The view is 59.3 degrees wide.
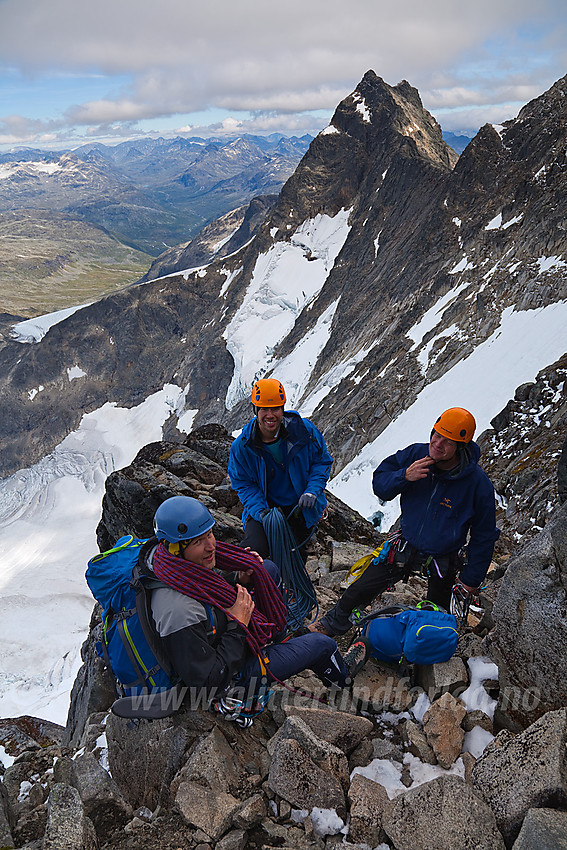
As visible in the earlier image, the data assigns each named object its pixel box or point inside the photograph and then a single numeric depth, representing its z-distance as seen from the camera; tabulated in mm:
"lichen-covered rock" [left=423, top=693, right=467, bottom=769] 4320
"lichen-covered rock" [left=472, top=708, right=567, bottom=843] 3402
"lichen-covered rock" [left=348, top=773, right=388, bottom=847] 3816
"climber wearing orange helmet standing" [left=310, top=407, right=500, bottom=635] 5520
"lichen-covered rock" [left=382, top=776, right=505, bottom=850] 3451
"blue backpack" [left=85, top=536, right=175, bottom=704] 4312
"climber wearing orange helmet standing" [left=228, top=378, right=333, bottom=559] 6539
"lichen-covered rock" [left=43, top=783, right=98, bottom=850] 4023
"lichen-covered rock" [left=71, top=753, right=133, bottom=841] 4469
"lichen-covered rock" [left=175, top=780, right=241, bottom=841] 4074
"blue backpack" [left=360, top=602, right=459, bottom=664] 5055
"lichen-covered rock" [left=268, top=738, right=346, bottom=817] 4117
